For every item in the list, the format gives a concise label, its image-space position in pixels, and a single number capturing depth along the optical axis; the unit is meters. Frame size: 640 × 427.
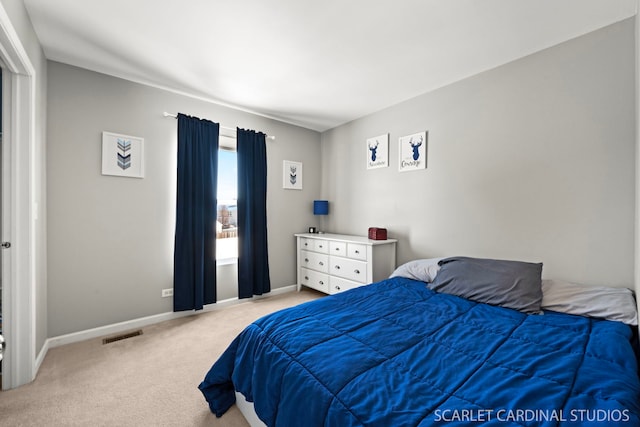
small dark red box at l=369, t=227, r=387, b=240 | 3.24
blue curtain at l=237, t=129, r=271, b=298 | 3.54
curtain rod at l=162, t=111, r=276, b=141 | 2.98
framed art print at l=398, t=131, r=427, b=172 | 3.11
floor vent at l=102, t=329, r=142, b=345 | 2.54
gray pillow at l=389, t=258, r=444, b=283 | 2.51
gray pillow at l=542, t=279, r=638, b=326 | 1.68
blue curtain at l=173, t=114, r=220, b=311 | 3.02
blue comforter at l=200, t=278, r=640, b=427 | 0.93
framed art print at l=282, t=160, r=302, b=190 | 4.02
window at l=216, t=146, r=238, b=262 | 3.49
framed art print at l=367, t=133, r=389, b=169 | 3.50
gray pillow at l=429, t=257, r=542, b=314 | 1.89
